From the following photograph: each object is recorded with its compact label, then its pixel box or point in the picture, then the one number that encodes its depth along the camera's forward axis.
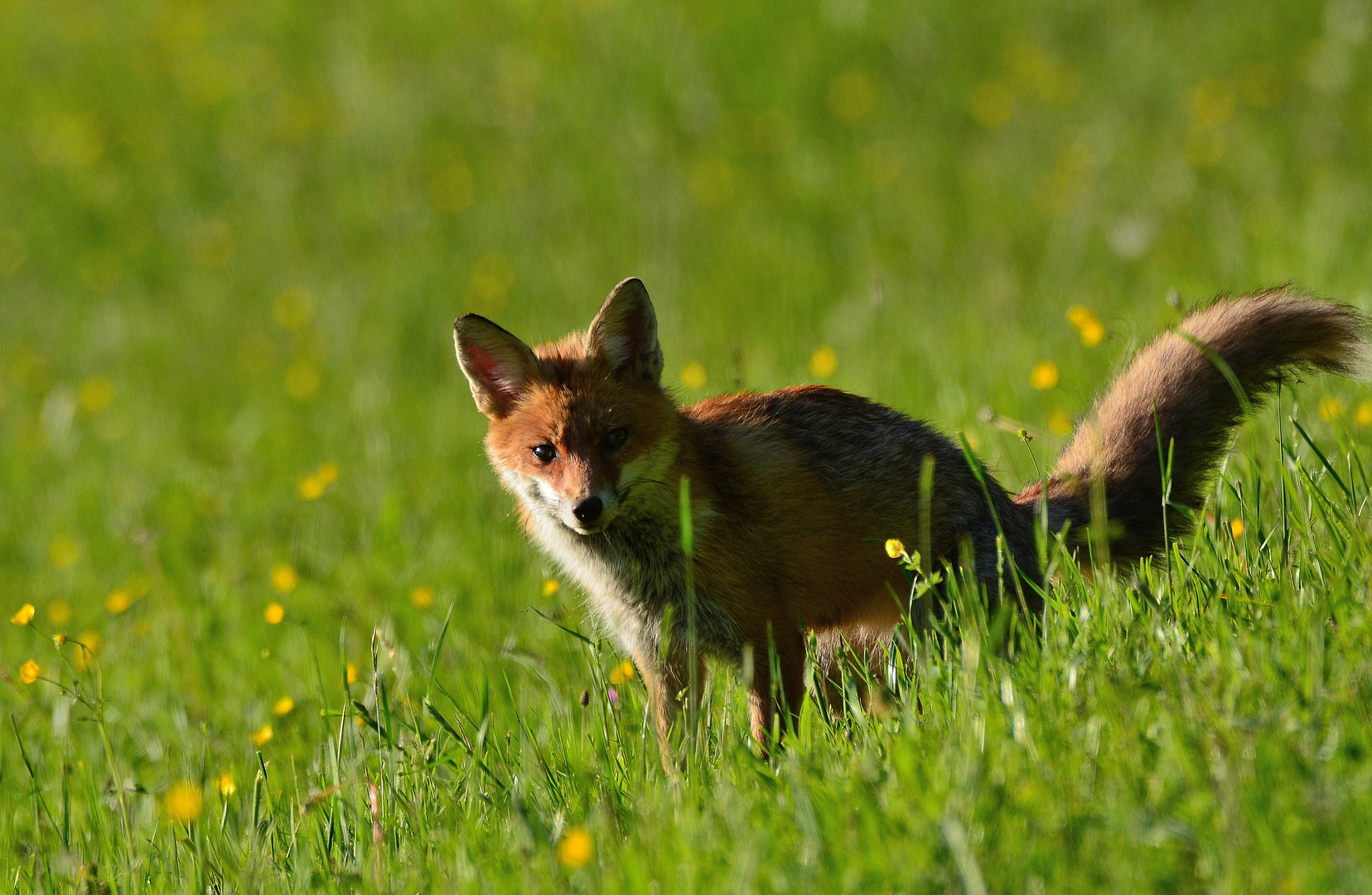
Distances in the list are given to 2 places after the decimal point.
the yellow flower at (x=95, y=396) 19.80
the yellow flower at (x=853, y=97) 21.48
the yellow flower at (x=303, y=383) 18.92
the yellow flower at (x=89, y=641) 10.28
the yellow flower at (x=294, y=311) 21.44
